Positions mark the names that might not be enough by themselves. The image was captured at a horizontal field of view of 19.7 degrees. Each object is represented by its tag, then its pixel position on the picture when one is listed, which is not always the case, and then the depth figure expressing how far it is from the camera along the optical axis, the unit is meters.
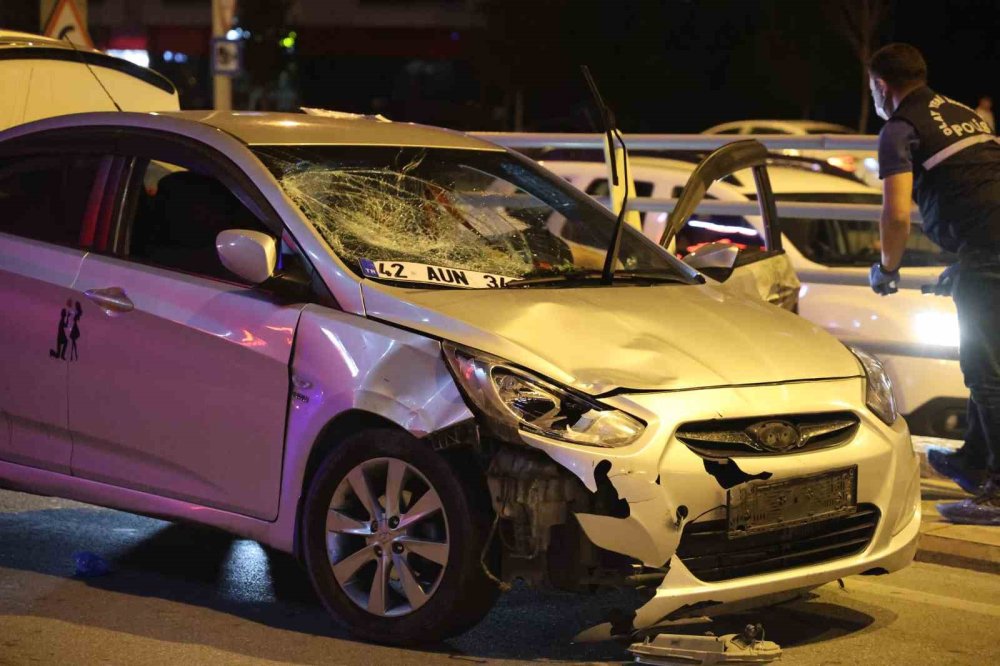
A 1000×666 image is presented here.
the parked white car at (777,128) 42.28
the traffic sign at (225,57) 24.20
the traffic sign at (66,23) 21.91
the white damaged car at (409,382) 8.16
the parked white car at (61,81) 14.61
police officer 11.63
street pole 24.58
